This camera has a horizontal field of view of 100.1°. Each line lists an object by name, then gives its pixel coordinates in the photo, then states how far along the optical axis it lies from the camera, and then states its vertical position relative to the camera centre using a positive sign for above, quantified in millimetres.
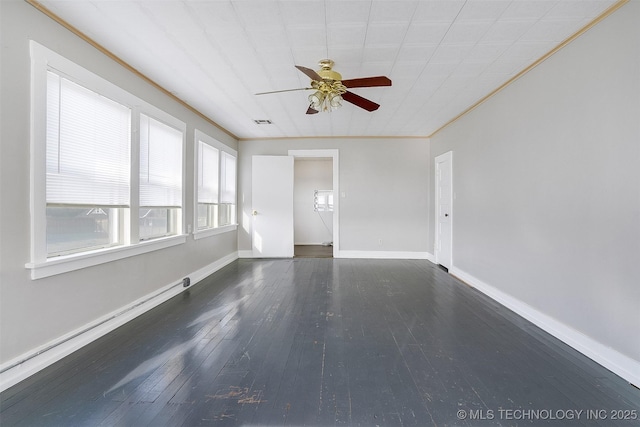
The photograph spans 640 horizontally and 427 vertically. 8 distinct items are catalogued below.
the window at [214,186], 4137 +488
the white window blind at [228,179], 4951 +690
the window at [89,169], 1869 +390
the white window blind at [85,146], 1971 +560
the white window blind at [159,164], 2910 +594
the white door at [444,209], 4559 +112
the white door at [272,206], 5496 +176
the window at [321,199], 7492 +438
